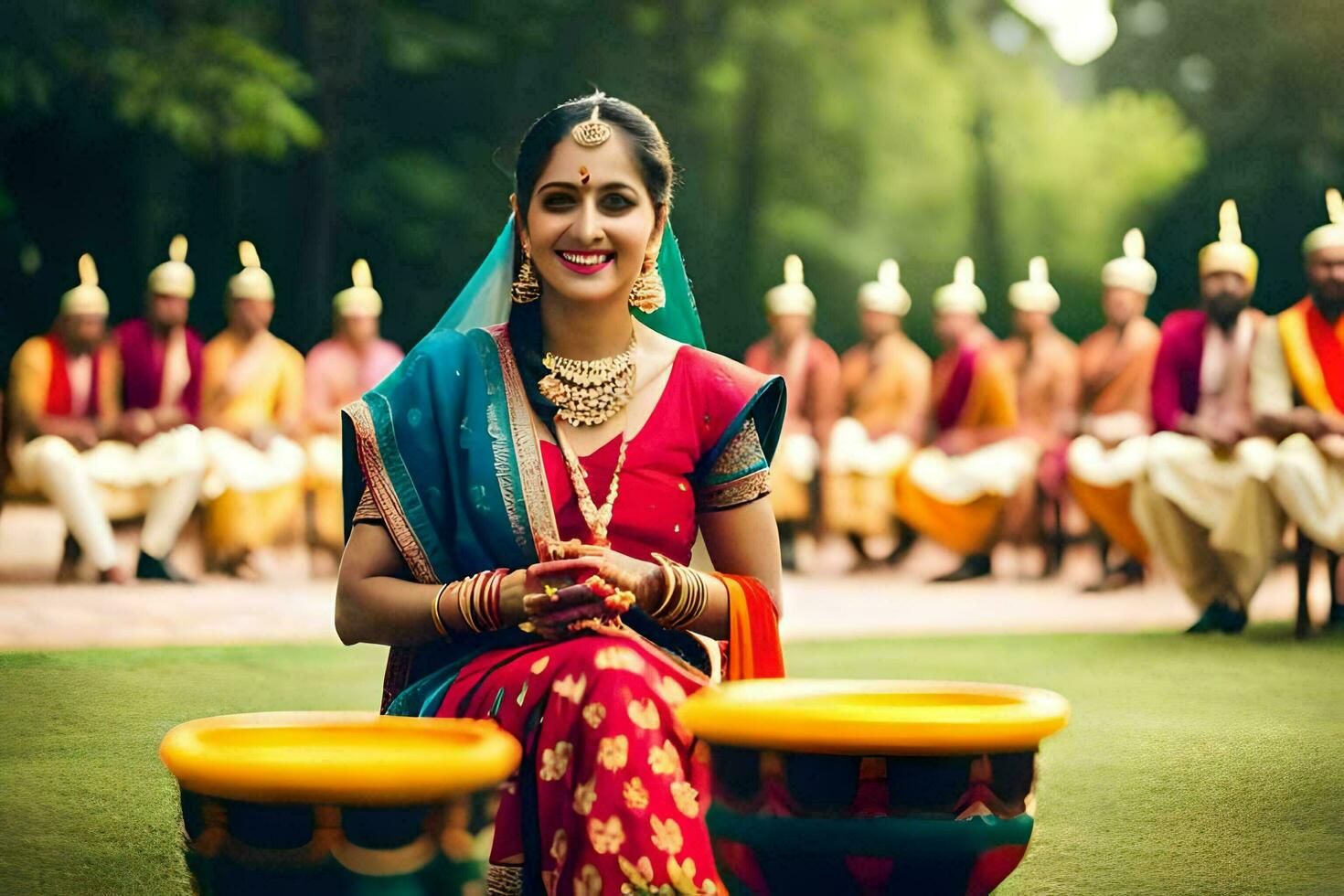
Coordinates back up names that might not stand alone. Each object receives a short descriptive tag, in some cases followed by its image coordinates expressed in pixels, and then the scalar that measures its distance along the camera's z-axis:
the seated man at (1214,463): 7.57
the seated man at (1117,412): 9.48
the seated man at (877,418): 10.54
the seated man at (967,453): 10.15
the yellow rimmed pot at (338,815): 2.00
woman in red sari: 2.44
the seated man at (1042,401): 10.12
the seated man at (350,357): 10.68
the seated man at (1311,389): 7.51
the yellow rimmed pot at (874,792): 2.14
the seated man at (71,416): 9.20
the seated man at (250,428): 9.73
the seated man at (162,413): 9.51
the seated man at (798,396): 10.78
